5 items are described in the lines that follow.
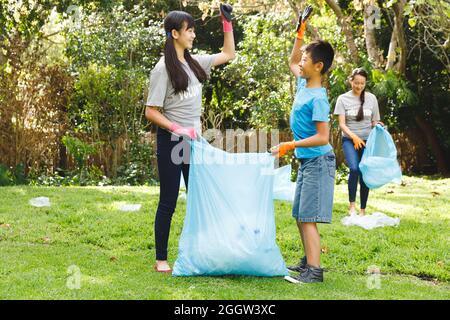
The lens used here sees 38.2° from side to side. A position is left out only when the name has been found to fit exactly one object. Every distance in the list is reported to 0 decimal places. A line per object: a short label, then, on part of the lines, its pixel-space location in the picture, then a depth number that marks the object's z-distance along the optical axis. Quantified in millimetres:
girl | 3871
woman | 6047
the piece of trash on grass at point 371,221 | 5680
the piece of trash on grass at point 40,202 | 6539
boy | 3801
